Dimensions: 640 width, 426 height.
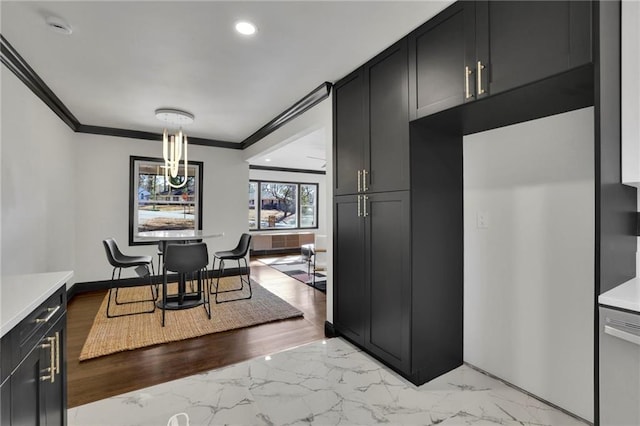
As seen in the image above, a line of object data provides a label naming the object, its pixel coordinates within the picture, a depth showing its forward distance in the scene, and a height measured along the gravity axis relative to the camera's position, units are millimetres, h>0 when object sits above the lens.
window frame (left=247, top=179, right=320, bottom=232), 8495 +248
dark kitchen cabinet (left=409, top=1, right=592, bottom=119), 1331 +852
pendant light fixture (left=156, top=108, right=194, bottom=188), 3797 +1263
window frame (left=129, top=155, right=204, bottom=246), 4918 +306
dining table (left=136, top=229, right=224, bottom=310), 3590 -868
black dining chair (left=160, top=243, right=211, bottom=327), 3367 -565
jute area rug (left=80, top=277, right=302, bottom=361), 2810 -1207
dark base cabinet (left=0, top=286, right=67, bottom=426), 1007 -609
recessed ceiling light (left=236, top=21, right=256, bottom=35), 2039 +1273
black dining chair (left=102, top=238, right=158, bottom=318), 3556 -603
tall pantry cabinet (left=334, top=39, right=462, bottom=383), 2131 -156
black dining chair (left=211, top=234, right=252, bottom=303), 4230 -609
